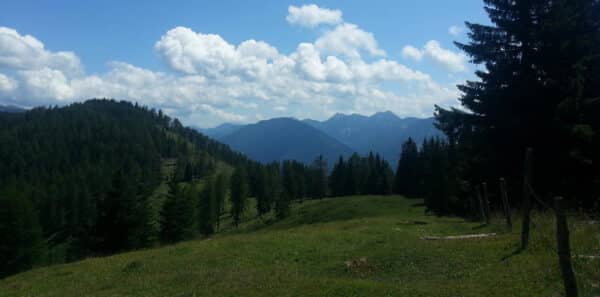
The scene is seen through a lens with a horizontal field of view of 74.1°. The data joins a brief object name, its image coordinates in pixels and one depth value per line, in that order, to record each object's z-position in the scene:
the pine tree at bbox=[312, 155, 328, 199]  136.50
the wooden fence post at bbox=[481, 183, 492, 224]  19.69
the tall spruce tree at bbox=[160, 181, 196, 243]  56.09
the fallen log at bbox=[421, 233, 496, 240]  15.63
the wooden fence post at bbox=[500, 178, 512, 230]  15.72
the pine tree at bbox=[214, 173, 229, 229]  105.58
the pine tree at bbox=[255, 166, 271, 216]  120.00
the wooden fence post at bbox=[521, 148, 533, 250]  11.57
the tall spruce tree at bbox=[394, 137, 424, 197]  103.25
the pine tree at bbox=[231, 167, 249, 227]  105.12
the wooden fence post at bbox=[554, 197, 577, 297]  6.84
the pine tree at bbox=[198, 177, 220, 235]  98.19
